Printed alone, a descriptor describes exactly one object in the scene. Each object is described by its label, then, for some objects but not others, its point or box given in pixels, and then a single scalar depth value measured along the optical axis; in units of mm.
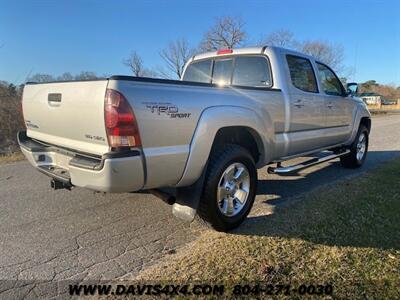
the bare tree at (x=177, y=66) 42156
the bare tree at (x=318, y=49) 38569
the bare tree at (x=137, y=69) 39319
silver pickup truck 2783
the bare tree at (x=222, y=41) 37969
